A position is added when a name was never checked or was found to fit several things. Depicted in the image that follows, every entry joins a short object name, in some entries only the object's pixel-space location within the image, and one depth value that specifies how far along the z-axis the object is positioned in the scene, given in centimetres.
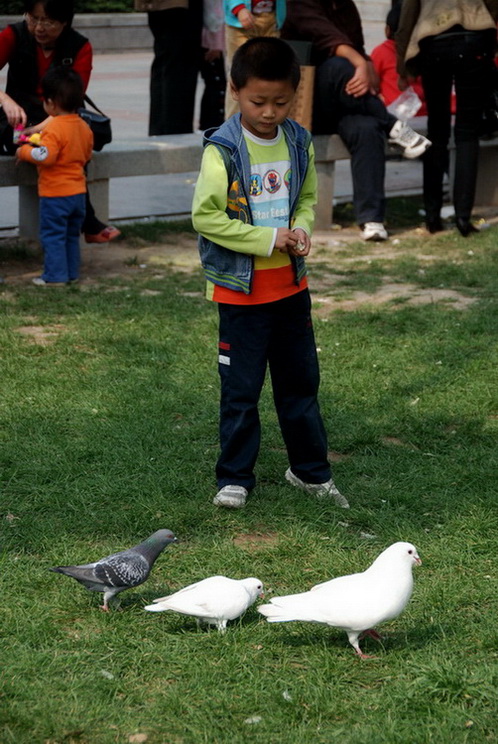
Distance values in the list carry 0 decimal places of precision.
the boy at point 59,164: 720
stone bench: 766
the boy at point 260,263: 396
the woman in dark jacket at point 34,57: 741
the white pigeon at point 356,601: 316
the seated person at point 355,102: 880
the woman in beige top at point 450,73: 819
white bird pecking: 328
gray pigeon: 338
